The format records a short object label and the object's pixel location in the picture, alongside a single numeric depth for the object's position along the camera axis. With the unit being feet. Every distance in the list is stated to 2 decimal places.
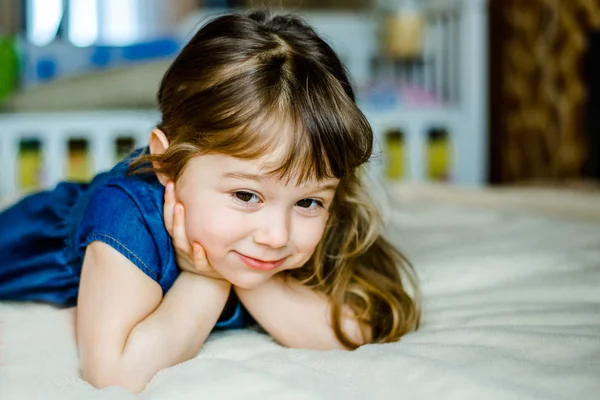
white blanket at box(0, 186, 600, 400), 2.03
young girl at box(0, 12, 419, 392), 2.27
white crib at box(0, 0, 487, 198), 7.22
